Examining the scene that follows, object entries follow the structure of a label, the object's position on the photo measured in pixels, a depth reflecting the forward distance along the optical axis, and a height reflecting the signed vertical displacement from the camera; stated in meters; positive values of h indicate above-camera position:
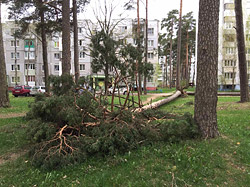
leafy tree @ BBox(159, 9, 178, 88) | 37.88 +9.54
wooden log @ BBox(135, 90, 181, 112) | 12.35 -1.44
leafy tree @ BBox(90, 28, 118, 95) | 10.41 +1.62
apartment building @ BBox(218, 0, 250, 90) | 36.34 +5.99
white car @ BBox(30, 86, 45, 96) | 27.47 -1.28
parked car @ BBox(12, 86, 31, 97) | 27.26 -1.39
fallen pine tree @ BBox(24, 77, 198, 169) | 4.01 -1.08
